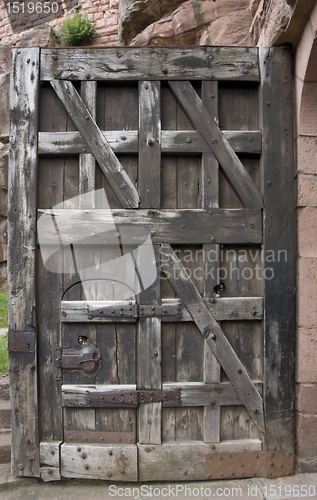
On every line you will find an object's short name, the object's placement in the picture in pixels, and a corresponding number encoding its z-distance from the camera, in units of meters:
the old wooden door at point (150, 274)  2.44
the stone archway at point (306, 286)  2.42
